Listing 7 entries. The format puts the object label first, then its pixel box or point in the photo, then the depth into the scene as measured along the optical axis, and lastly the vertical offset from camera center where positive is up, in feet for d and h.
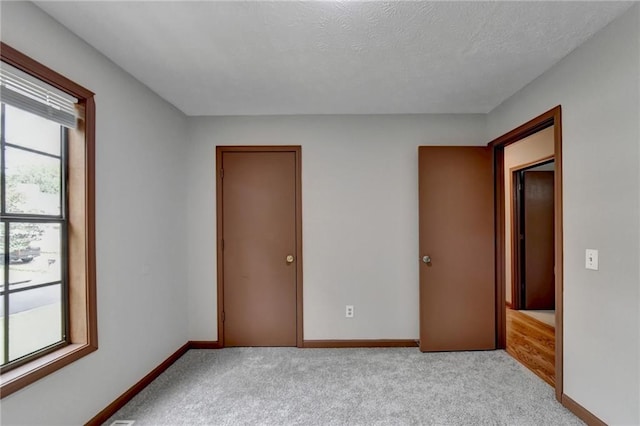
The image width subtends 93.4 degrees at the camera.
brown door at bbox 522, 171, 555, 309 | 13.89 -1.20
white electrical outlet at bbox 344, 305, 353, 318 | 10.24 -3.40
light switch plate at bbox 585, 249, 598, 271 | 6.04 -0.98
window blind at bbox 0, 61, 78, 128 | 4.66 +2.00
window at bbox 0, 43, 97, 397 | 4.86 -0.15
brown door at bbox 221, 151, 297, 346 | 10.31 -1.22
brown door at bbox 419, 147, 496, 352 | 9.73 -1.16
